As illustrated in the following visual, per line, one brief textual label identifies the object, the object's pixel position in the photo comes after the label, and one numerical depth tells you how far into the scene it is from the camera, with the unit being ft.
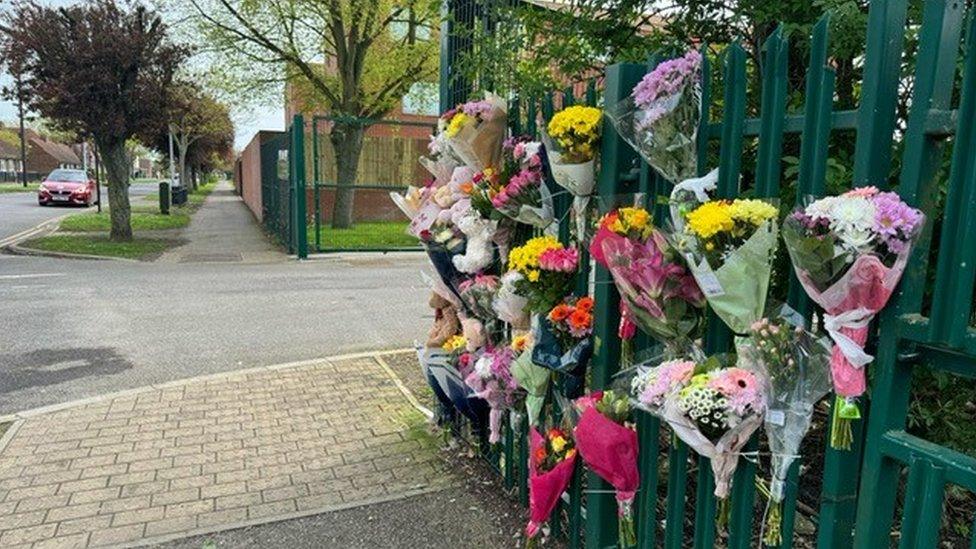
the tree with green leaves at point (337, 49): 54.95
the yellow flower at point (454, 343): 12.18
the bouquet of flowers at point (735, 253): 5.81
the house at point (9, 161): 228.02
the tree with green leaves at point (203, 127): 116.51
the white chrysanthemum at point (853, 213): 4.96
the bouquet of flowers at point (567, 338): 8.81
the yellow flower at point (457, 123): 10.70
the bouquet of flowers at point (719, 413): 6.01
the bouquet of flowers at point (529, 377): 9.50
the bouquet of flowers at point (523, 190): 9.34
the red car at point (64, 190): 91.30
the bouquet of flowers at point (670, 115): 6.92
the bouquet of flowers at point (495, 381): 10.24
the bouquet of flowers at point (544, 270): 8.95
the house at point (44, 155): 256.52
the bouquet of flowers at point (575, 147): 8.19
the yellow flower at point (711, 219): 5.83
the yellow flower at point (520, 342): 9.70
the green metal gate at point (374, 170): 41.06
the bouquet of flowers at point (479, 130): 10.65
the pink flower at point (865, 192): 5.13
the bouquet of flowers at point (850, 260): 4.97
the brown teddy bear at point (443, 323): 13.02
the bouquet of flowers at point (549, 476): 9.02
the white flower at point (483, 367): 10.44
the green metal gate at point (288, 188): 39.88
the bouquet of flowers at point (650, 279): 6.68
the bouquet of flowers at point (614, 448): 7.68
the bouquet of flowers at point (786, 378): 5.77
